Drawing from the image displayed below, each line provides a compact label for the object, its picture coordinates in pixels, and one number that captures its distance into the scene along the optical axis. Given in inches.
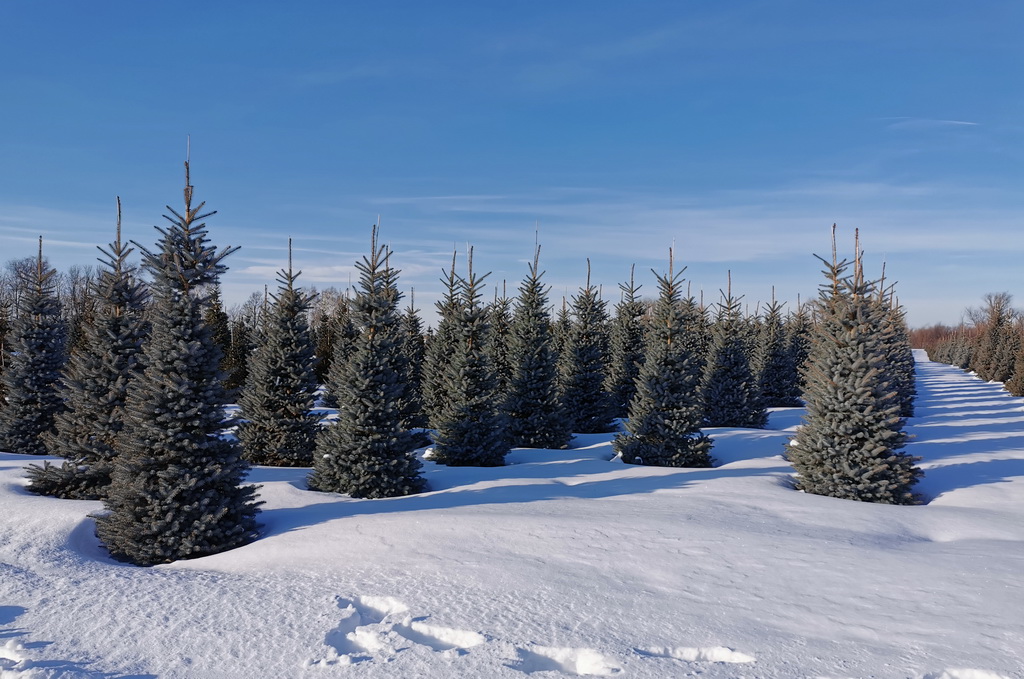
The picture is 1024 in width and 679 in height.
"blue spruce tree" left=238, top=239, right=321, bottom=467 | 576.7
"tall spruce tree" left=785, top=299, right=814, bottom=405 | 1262.1
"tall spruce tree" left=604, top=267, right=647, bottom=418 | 933.8
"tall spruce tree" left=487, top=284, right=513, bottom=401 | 808.1
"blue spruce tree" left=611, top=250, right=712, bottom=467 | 580.7
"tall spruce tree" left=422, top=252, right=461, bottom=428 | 792.9
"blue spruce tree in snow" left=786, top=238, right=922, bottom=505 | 450.9
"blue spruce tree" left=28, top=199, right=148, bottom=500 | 416.8
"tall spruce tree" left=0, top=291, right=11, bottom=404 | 971.9
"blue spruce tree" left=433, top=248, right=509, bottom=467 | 568.7
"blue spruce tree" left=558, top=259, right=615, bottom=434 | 821.2
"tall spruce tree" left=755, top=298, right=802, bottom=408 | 1157.7
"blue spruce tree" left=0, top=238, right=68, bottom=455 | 573.0
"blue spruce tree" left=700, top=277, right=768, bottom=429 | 868.6
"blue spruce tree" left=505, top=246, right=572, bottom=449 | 706.8
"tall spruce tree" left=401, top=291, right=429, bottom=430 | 748.6
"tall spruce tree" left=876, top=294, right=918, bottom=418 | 995.3
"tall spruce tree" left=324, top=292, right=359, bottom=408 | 510.8
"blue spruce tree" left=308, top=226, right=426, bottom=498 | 433.7
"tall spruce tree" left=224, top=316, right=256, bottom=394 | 1330.0
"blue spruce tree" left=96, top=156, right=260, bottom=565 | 315.9
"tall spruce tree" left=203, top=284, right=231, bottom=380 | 1332.4
